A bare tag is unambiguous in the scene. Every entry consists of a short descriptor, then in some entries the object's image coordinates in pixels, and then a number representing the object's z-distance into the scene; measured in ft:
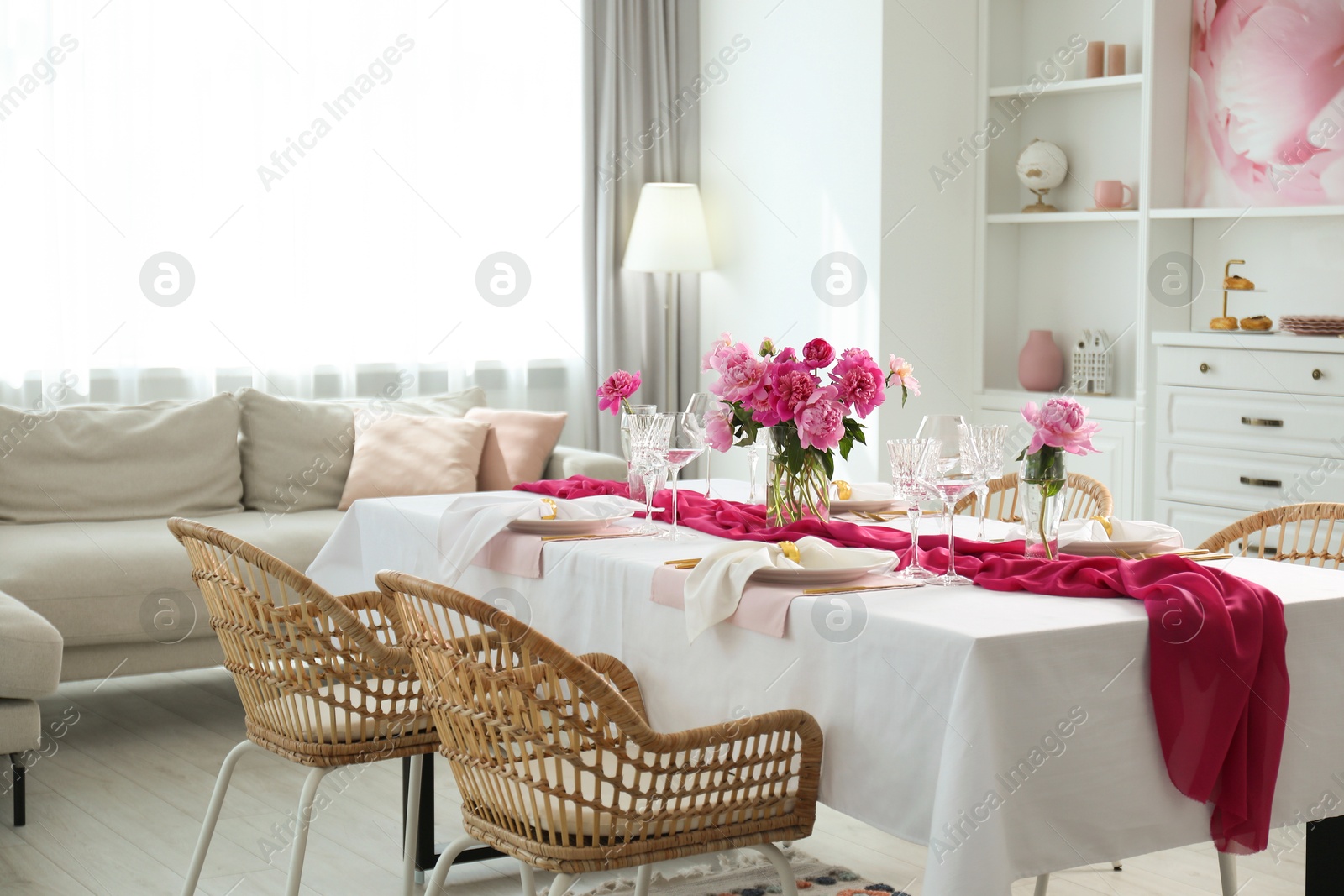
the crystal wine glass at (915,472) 6.99
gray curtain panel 18.42
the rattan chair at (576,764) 5.78
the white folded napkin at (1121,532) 7.63
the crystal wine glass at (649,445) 8.48
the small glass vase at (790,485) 8.05
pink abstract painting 13.71
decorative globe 16.11
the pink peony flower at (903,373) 8.22
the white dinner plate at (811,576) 6.64
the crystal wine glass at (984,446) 7.14
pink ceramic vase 16.21
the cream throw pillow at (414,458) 15.16
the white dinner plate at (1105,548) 7.41
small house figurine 15.80
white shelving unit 14.35
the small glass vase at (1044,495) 7.02
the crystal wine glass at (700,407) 8.87
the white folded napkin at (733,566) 6.64
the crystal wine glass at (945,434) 7.11
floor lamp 17.87
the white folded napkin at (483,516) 8.52
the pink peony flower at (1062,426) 6.79
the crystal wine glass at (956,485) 6.88
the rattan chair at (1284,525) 8.25
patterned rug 9.20
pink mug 15.34
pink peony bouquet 7.61
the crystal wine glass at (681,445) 8.51
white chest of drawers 12.58
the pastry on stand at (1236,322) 13.43
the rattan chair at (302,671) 7.35
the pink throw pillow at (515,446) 15.72
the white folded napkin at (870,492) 9.38
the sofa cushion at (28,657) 10.29
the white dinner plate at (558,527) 8.44
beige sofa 12.44
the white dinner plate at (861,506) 9.11
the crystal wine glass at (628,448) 8.76
